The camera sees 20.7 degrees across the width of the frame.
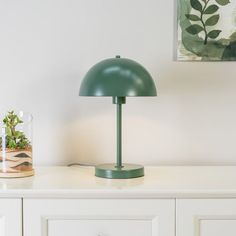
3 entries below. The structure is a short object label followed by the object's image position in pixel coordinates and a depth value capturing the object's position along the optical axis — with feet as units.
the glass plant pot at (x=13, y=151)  6.69
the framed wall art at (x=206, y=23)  7.57
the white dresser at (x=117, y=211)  6.13
